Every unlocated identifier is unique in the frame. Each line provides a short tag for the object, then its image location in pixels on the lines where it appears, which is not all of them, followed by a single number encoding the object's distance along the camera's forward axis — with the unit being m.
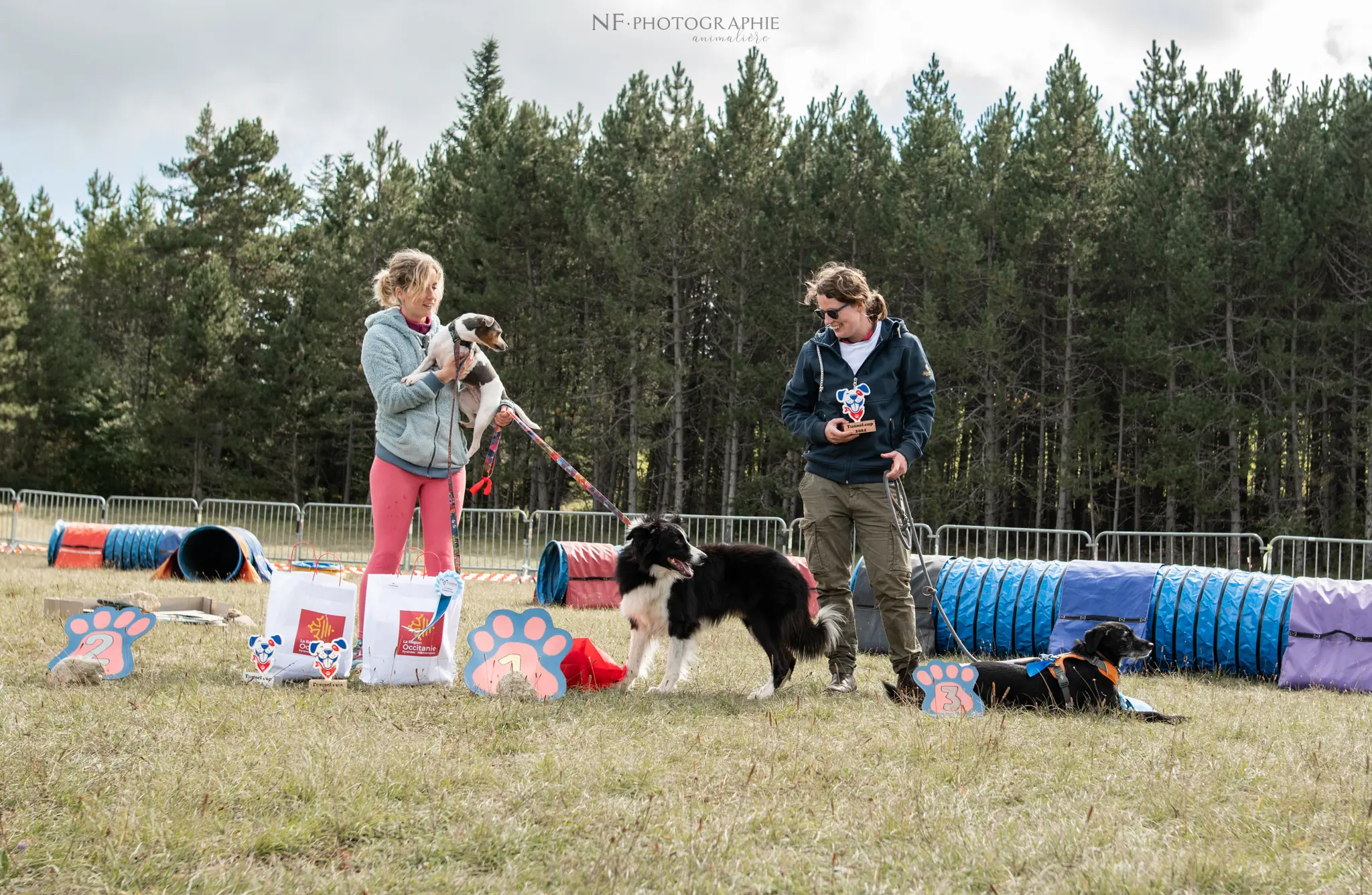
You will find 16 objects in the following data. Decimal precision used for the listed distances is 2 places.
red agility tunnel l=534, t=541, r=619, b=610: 9.52
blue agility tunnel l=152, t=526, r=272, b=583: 10.72
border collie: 4.81
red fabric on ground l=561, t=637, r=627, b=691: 4.65
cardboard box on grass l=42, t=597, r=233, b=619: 6.37
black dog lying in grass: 4.36
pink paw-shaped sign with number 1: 4.24
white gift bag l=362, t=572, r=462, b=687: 4.39
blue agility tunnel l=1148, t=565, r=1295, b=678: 5.91
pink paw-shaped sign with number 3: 4.17
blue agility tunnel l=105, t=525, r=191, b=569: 11.59
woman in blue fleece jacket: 4.44
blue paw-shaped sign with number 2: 4.35
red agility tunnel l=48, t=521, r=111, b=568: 12.19
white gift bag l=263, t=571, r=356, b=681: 4.37
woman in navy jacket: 4.69
